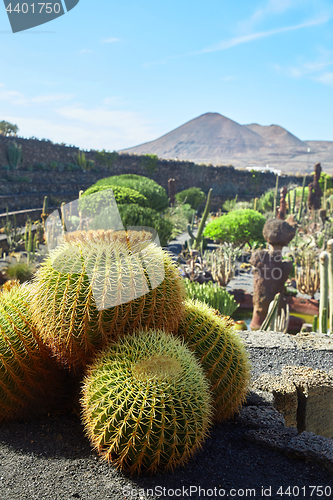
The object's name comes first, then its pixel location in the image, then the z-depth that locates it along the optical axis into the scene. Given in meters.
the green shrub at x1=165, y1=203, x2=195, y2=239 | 15.66
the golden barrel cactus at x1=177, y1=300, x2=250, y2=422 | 2.27
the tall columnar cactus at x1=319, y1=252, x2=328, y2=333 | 4.52
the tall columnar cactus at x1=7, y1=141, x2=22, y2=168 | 21.56
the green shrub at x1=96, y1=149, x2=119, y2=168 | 26.05
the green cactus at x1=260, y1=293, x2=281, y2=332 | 4.54
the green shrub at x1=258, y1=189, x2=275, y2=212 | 20.19
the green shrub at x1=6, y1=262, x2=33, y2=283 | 7.55
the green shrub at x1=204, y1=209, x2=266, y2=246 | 12.12
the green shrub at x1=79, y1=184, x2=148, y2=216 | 10.38
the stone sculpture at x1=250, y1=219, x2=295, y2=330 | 5.44
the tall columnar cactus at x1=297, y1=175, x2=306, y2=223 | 14.01
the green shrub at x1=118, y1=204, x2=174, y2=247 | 9.84
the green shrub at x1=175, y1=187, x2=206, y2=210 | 21.48
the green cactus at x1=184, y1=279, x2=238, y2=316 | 5.32
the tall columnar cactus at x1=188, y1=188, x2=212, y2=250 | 10.91
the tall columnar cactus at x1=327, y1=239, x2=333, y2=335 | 4.62
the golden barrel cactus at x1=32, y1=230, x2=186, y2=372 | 1.96
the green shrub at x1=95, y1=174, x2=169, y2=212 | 13.05
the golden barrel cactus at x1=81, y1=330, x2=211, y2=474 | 1.70
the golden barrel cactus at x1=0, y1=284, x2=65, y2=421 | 2.14
